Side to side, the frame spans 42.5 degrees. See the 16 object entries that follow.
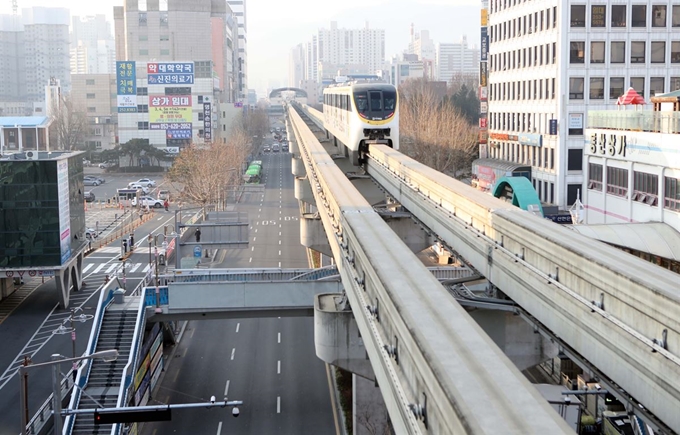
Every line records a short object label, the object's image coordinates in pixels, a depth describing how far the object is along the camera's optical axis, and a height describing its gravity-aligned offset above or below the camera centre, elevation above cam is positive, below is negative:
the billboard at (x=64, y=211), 41.19 -3.81
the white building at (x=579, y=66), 54.28 +3.63
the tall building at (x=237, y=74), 189.56 +11.85
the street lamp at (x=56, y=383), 19.42 -5.83
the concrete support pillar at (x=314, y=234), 40.56 -4.93
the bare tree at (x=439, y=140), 68.50 -1.15
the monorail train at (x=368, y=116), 43.00 +0.54
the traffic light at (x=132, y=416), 20.88 -6.85
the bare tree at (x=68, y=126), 123.81 +0.78
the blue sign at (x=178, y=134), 112.62 -0.53
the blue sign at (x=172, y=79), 109.88 +6.40
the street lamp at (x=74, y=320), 37.66 -8.39
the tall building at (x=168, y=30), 136.88 +15.71
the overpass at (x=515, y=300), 10.14 -2.81
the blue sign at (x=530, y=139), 58.88 -0.98
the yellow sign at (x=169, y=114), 111.12 +2.01
